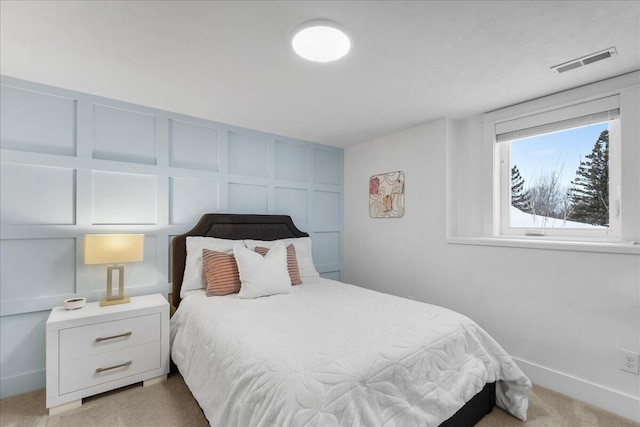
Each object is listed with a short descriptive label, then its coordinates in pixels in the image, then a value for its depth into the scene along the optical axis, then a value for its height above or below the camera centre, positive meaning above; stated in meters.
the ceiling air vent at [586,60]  1.77 +0.98
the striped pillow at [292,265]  2.74 -0.47
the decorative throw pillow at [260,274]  2.35 -0.48
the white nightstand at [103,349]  1.90 -0.93
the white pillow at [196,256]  2.55 -0.37
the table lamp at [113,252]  2.13 -0.28
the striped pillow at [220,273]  2.41 -0.49
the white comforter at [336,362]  1.19 -0.71
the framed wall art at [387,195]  3.33 +0.24
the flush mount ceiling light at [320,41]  1.54 +0.98
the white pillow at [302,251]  2.95 -0.39
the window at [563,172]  2.17 +0.36
